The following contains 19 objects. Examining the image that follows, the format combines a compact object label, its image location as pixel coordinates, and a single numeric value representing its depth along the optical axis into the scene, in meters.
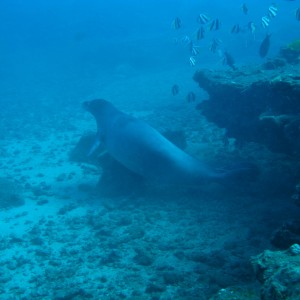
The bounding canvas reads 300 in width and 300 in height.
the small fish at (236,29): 12.72
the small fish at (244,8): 12.95
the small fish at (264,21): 12.00
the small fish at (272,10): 11.52
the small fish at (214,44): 12.98
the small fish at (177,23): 12.81
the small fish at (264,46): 10.74
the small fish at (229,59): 11.14
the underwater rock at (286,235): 3.97
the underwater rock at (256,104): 6.04
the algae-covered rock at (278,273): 2.50
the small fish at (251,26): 12.91
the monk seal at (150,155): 7.18
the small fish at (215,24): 11.77
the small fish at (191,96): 11.76
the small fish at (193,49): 13.01
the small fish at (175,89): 12.70
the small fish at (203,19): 11.78
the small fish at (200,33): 11.81
